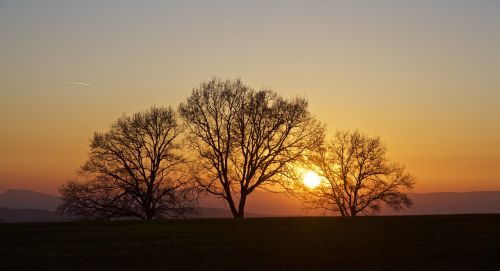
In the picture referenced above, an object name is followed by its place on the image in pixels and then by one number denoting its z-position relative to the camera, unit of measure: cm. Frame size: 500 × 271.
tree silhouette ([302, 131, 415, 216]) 6681
